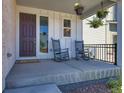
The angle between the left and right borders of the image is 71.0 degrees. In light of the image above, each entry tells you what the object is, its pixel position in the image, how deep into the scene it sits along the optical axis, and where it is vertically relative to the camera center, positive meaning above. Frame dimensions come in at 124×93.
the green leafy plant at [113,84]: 2.07 -1.09
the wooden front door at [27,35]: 3.78 +0.41
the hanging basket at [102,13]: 3.65 +1.31
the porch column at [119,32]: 3.14 +0.44
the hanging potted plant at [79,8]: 3.63 +1.51
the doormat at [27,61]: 3.56 -0.68
